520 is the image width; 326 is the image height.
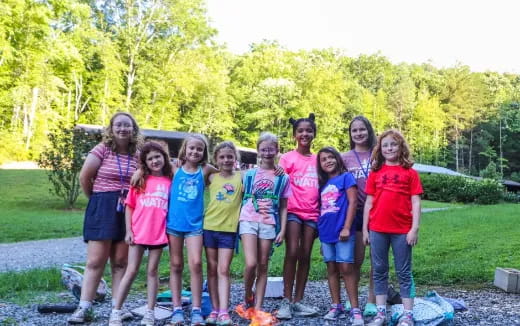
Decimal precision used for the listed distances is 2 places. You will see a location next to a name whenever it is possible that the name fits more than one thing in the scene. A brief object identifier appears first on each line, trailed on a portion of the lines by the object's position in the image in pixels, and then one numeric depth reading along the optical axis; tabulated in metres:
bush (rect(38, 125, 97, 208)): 16.20
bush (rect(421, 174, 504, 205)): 25.77
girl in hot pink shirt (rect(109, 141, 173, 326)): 4.19
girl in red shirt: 4.15
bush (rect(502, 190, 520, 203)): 27.94
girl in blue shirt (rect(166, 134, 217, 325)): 4.23
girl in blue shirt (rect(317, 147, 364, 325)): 4.42
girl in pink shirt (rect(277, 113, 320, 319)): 4.55
